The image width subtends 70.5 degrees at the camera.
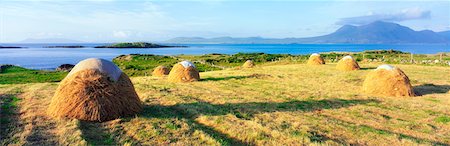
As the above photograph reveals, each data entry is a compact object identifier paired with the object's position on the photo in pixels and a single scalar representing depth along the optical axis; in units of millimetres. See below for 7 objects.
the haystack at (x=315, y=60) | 39297
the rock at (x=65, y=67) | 59619
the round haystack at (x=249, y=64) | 40881
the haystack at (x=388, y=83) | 17109
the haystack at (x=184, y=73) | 23761
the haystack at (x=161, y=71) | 30689
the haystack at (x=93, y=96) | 10961
